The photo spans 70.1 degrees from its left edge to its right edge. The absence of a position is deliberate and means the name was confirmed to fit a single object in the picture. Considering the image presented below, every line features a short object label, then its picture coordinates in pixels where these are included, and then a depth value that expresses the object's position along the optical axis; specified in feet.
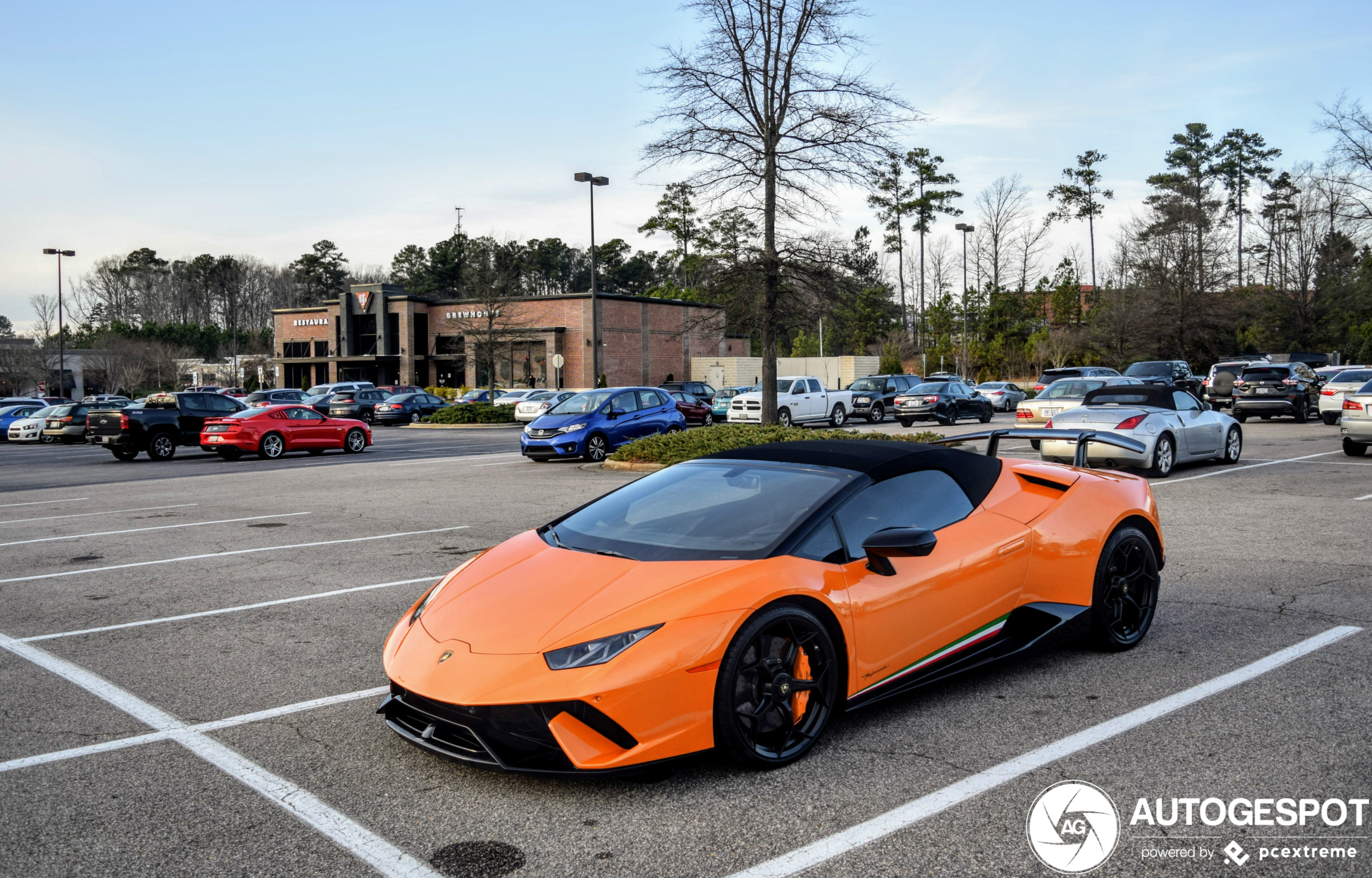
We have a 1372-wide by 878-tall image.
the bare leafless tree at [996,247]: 229.66
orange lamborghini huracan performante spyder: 11.60
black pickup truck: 77.15
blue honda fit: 65.67
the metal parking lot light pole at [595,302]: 124.16
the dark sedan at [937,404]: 107.04
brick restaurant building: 190.49
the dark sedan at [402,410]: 144.25
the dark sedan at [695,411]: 118.21
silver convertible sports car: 47.16
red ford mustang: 75.82
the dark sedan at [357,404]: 139.74
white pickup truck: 103.09
